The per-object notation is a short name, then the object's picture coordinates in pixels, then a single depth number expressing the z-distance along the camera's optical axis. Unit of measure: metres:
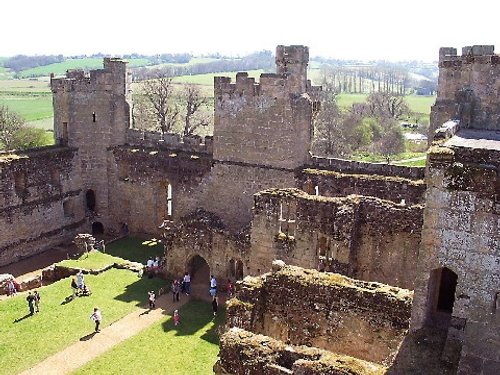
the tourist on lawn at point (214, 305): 21.96
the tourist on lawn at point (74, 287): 23.26
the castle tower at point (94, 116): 31.36
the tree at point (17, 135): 49.22
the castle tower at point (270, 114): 25.67
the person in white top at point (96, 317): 20.19
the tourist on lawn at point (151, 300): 22.12
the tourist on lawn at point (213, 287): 22.77
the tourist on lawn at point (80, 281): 23.22
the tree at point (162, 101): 50.88
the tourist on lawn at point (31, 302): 21.39
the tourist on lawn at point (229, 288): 23.13
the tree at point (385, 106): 78.75
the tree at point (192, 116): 52.44
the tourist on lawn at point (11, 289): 23.92
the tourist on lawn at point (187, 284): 23.69
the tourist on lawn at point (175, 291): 22.94
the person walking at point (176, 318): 20.89
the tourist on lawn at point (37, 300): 21.73
